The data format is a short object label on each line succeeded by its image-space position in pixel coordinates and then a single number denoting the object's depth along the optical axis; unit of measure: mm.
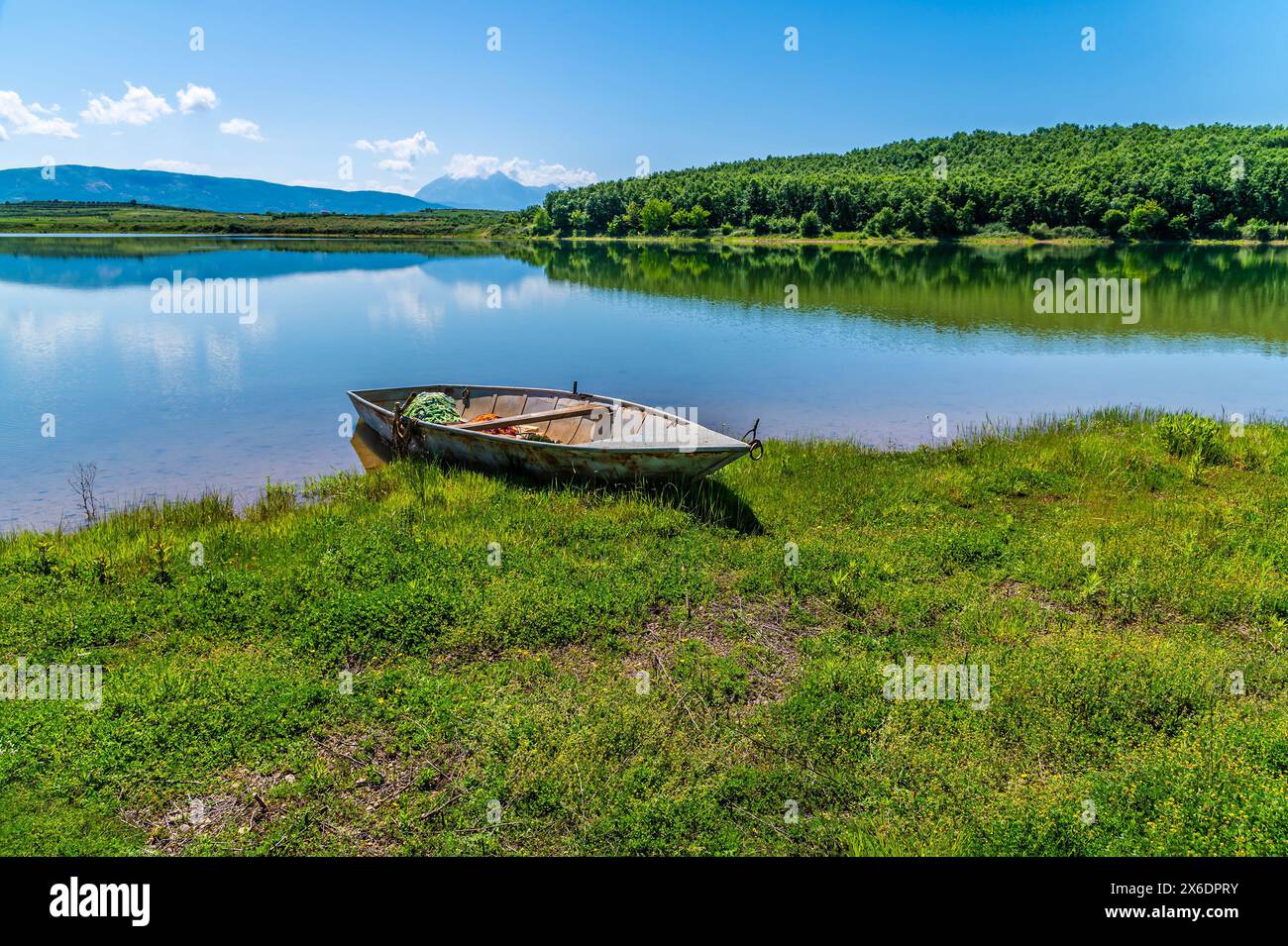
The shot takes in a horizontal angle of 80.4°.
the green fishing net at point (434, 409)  17875
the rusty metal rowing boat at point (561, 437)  13070
